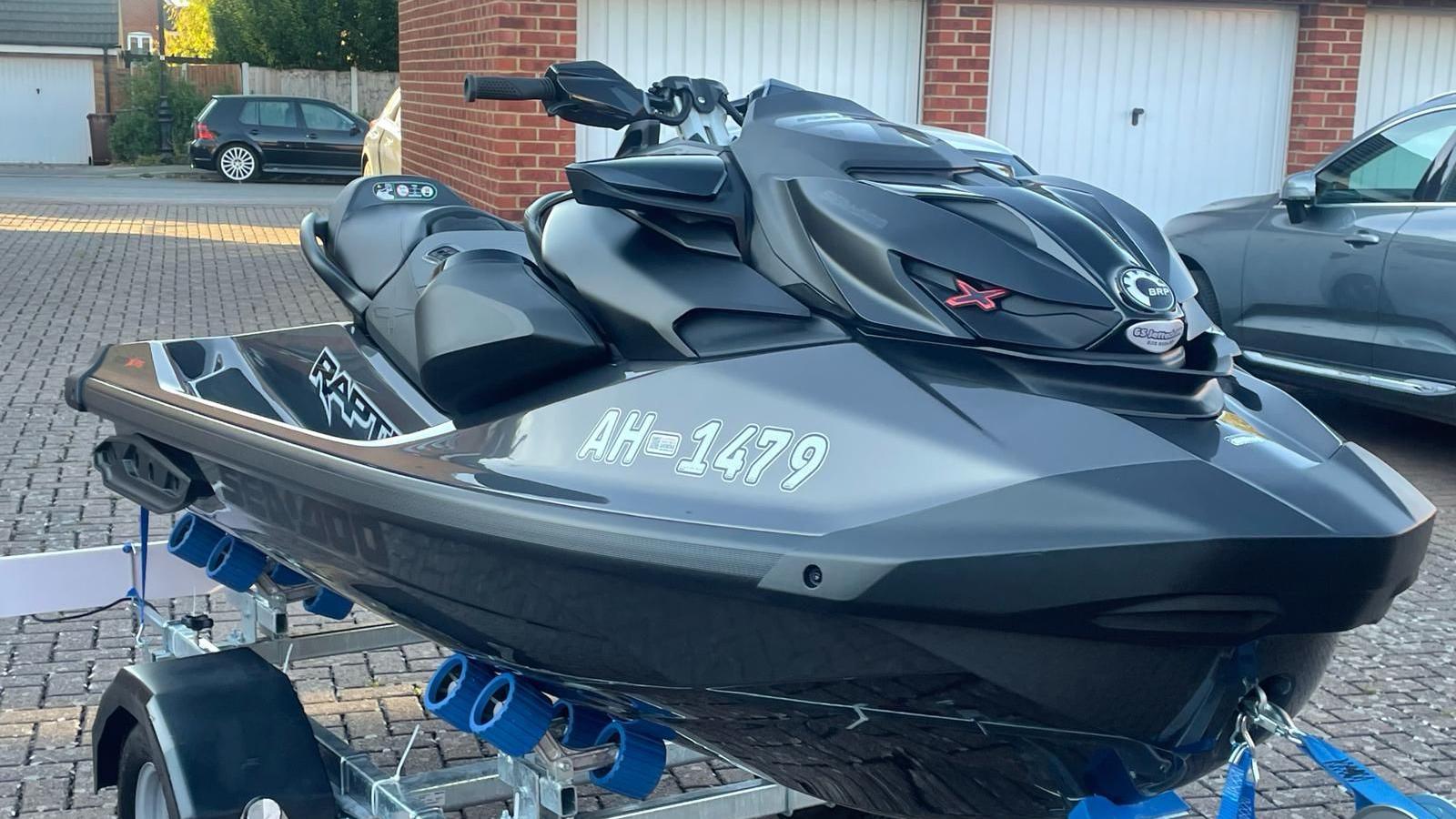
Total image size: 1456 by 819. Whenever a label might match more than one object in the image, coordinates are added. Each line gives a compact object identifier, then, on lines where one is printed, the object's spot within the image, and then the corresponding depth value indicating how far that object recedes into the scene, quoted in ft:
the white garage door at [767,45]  32.96
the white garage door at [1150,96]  36.11
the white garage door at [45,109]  109.40
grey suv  22.47
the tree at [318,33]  109.40
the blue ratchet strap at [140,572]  11.85
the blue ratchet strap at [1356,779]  6.31
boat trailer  8.79
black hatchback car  86.79
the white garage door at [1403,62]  37.83
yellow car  47.50
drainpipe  113.70
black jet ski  6.47
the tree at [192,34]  151.35
